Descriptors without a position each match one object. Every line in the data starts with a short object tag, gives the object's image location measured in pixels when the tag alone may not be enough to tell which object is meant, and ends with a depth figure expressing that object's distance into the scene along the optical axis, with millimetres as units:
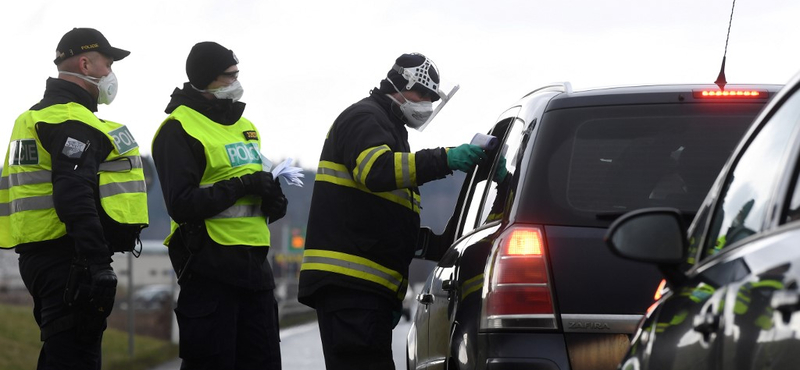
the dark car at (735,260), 5223
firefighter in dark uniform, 12742
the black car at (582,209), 9391
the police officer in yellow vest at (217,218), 13461
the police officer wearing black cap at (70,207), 13320
